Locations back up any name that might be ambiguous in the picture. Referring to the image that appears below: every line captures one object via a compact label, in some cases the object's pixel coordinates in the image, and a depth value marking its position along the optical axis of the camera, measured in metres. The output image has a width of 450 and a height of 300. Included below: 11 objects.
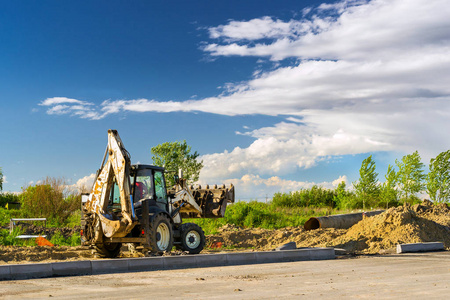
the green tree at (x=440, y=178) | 56.09
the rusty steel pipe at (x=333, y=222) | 24.75
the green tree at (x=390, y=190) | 54.47
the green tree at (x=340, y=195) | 55.50
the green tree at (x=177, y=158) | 51.19
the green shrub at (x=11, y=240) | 19.48
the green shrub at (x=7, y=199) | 50.12
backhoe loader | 14.68
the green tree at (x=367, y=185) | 55.53
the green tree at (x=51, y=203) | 29.55
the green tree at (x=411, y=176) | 56.00
